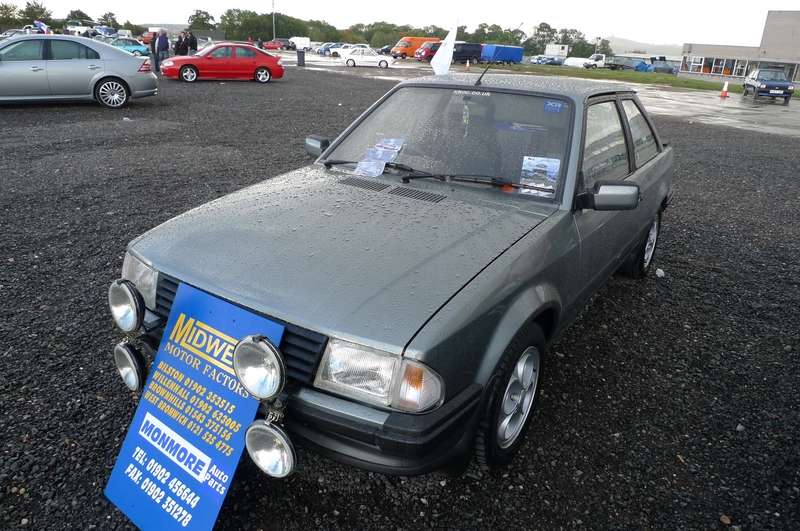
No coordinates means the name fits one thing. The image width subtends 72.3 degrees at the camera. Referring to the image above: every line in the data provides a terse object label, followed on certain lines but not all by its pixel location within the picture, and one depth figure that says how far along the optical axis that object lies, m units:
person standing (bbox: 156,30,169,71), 21.67
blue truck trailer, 47.59
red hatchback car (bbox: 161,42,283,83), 19.03
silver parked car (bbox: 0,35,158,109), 10.88
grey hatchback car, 1.86
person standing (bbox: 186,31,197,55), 22.64
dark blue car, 24.50
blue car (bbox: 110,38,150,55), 28.84
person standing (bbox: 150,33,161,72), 21.84
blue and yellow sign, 1.99
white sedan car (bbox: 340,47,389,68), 37.47
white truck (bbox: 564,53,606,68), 60.38
